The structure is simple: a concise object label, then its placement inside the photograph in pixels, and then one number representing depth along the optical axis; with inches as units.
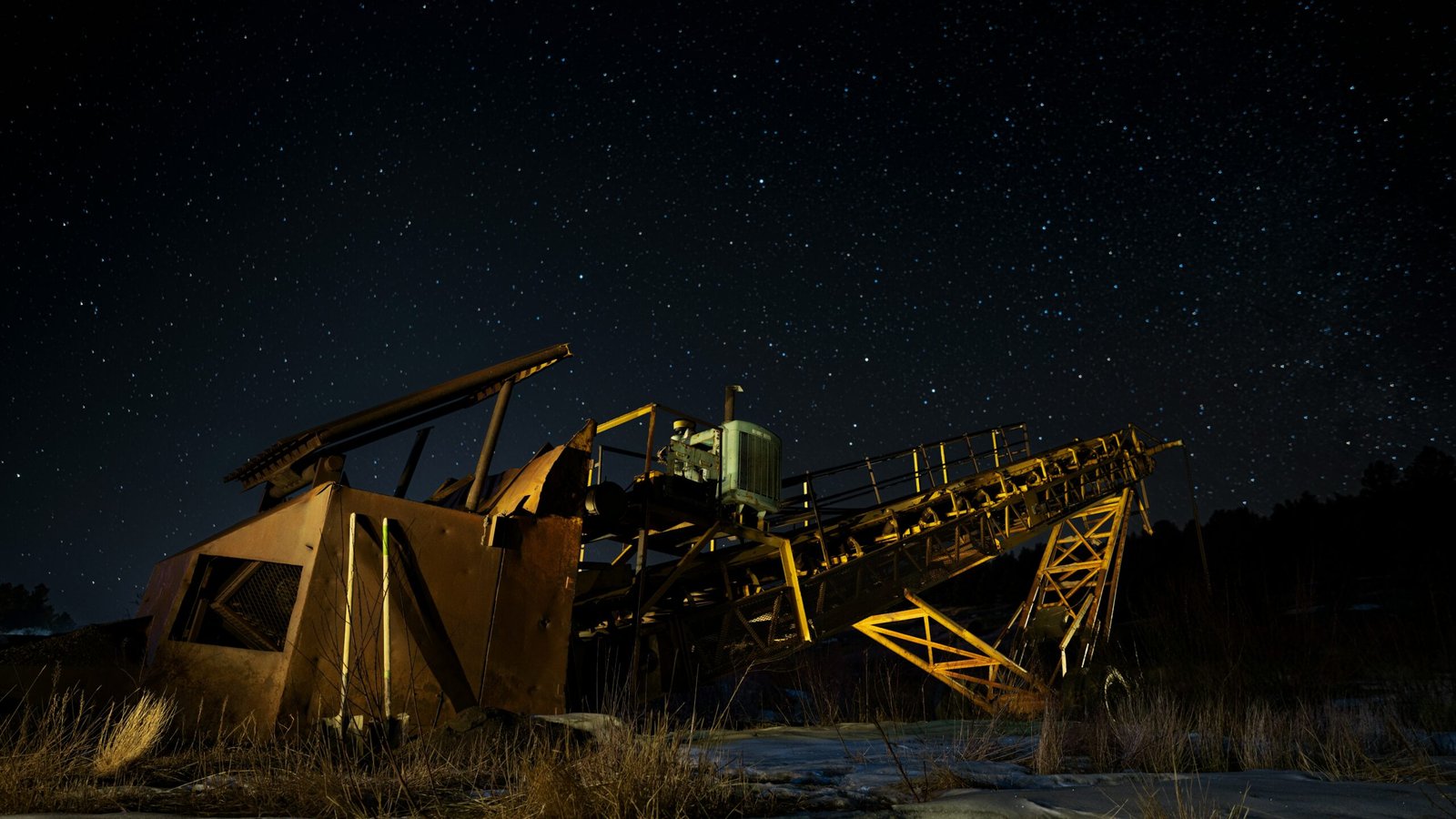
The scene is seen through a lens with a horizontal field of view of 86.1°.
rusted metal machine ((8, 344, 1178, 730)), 261.6
